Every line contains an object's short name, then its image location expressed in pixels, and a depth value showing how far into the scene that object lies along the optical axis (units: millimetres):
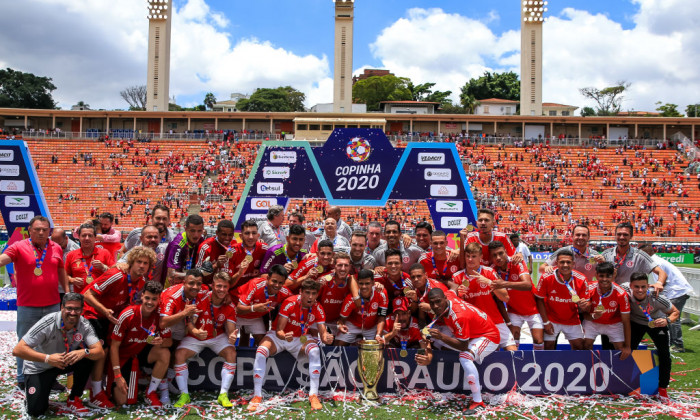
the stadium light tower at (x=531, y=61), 47719
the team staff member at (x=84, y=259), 6633
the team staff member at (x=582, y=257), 6858
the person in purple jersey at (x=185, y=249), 6602
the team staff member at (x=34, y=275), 6062
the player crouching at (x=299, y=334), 5961
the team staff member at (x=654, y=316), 6211
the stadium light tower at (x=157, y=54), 48156
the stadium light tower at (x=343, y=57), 47219
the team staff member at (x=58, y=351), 5355
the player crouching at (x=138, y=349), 5676
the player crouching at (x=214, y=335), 5913
